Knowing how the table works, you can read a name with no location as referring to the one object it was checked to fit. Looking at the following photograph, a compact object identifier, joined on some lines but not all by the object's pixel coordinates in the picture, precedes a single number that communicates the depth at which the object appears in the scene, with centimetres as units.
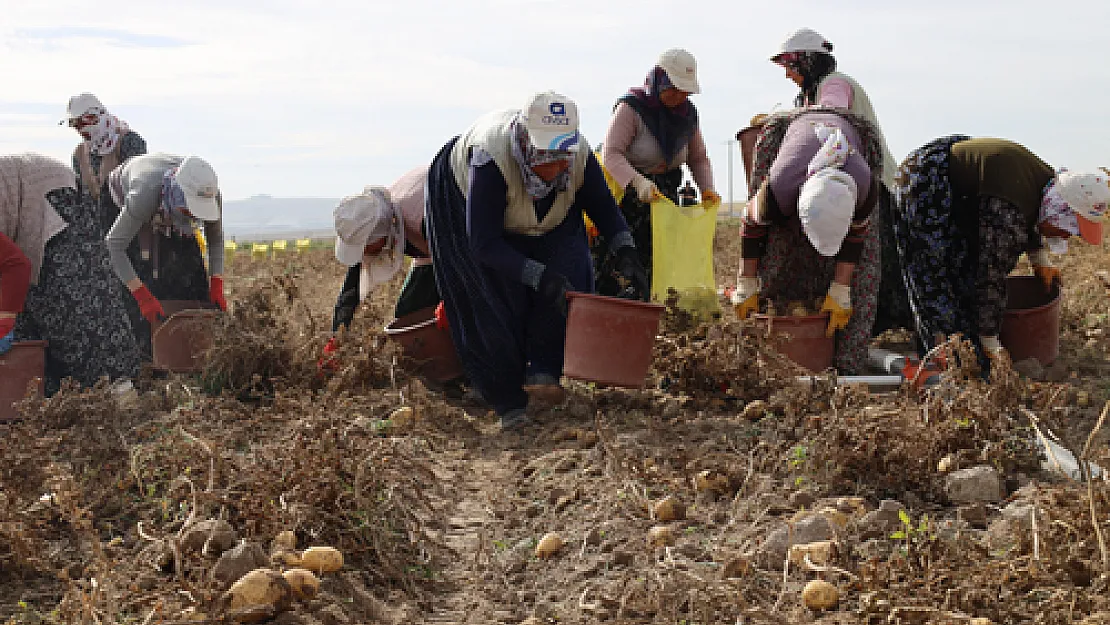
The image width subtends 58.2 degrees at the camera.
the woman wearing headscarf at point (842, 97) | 444
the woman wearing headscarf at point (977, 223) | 397
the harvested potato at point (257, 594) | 209
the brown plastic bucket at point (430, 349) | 439
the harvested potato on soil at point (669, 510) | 268
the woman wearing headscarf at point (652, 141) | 480
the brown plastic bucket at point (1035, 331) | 436
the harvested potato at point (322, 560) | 238
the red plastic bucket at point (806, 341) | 402
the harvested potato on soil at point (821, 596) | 207
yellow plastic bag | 486
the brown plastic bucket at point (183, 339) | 461
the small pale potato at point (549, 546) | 265
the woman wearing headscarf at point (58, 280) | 404
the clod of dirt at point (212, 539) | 234
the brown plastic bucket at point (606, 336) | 345
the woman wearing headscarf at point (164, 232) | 460
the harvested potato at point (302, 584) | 221
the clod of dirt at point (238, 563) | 218
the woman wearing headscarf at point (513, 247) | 358
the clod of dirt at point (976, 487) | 261
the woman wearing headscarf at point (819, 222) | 376
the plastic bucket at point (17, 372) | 405
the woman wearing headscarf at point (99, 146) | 500
